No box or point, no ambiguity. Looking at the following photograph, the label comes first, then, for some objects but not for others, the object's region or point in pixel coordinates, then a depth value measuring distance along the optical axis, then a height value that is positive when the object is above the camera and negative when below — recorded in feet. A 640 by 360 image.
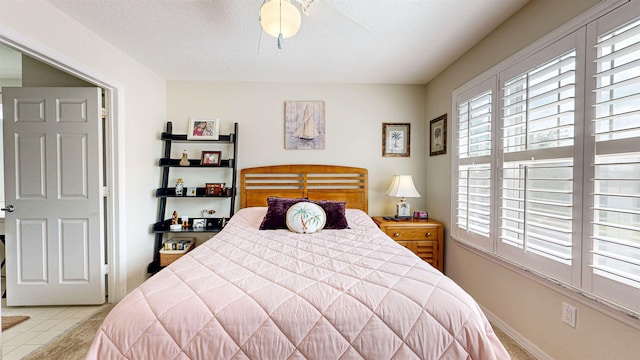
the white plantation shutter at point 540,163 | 4.86 +0.33
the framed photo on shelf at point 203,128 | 10.03 +1.96
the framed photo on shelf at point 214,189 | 9.89 -0.52
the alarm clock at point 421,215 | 9.82 -1.51
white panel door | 7.41 -0.62
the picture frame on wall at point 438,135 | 9.29 +1.63
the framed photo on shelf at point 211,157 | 10.05 +0.77
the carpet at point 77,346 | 5.69 -4.14
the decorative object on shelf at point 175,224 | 9.55 -1.89
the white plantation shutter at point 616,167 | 3.84 +0.18
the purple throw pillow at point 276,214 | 7.97 -1.23
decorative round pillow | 7.57 -1.29
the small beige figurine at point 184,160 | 9.77 +0.63
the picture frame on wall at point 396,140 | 10.71 +1.59
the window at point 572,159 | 3.95 +0.36
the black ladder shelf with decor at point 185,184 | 9.64 -0.32
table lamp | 9.41 -0.54
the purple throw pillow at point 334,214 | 8.04 -1.25
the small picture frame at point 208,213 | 10.31 -1.54
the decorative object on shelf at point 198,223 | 9.82 -1.90
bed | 3.21 -1.90
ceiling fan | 4.48 +2.91
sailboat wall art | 10.46 +2.25
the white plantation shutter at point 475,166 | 7.02 +0.35
